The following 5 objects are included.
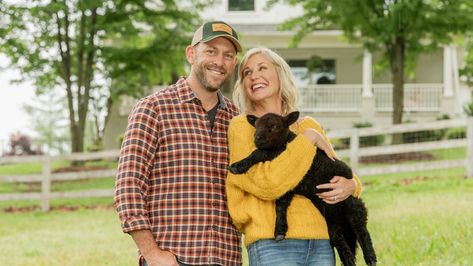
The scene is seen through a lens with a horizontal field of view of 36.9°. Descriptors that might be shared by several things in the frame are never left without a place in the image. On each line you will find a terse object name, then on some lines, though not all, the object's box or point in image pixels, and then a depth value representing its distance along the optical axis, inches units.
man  142.3
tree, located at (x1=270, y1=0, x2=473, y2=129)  729.6
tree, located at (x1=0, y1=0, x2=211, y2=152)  781.9
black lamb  142.8
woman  142.6
